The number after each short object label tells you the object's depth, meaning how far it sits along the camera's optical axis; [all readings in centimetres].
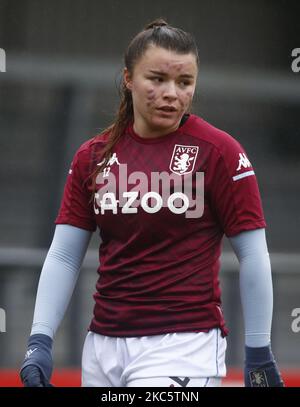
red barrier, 1002
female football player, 504
